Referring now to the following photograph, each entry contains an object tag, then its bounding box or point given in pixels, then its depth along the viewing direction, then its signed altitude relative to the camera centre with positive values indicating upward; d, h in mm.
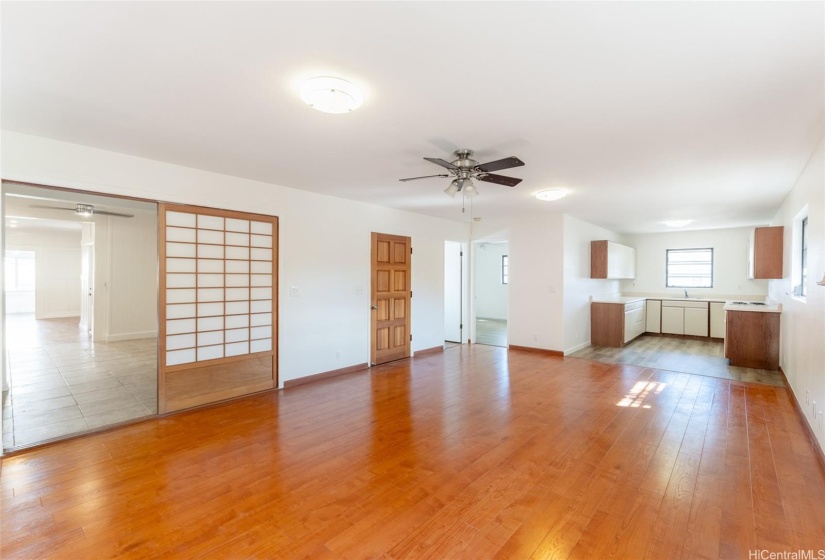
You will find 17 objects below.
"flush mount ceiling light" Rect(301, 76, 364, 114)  2109 +1039
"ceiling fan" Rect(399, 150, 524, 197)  3014 +906
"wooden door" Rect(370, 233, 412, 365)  5926 -295
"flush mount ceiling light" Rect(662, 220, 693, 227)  7232 +1115
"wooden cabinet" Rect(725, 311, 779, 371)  5562 -841
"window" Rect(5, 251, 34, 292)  11570 +157
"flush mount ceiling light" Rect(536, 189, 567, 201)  4605 +1043
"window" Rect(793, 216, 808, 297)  4211 +229
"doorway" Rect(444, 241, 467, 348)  7762 -275
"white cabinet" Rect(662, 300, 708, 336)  8219 -778
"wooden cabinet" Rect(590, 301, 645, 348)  7238 -823
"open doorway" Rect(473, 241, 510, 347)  11477 -91
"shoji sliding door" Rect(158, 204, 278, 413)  3930 -301
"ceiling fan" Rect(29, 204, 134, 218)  6598 +1171
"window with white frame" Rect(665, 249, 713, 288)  8719 +312
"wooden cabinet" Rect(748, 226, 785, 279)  5281 +428
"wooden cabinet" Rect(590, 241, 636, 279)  7414 +424
